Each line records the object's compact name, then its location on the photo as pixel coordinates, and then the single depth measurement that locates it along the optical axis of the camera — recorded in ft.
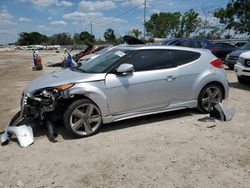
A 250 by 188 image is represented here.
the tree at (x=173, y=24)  156.77
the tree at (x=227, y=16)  85.06
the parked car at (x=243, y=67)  19.06
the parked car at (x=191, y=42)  29.69
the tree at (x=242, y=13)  80.10
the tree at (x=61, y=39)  274.72
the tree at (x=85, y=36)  207.35
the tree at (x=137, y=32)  174.67
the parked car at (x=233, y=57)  28.68
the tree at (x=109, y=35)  214.32
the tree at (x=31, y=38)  305.00
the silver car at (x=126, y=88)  10.56
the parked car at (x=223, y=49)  38.85
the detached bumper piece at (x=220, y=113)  12.34
